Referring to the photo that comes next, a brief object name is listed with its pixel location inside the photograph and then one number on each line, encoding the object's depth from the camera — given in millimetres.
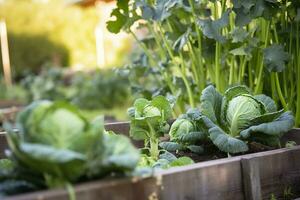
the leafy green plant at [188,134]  1772
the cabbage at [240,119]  1624
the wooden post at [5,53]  15455
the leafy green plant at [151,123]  1729
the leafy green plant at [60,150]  1072
